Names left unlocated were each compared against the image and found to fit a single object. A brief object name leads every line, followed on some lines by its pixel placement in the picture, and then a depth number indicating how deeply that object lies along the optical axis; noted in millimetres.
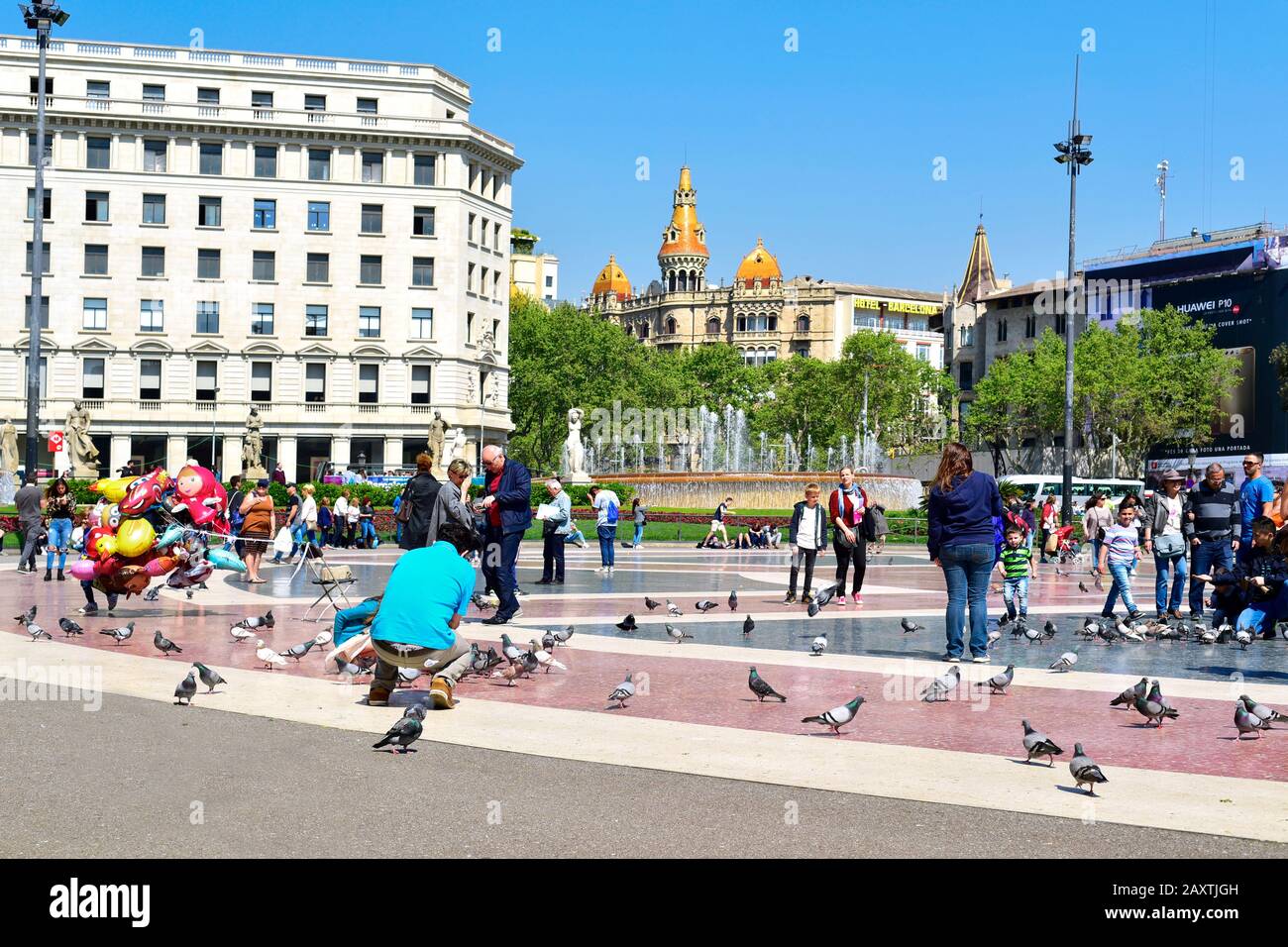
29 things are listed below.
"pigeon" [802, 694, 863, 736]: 8836
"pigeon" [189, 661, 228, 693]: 10211
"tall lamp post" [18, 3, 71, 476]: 33531
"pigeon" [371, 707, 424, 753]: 8039
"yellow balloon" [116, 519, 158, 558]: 15352
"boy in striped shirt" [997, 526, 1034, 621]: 16047
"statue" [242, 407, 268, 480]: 44688
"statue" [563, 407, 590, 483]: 49188
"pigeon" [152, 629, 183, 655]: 12398
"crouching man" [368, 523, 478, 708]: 9828
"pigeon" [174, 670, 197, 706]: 9766
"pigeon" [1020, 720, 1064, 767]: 7898
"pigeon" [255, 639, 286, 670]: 11711
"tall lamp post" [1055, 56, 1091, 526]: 40406
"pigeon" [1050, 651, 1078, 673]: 11875
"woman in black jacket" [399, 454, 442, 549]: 14039
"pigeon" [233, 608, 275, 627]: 13805
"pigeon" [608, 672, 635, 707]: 9797
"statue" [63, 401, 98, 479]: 42031
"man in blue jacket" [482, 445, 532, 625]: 15289
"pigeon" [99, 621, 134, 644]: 13133
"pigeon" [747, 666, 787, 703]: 10078
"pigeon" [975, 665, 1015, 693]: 10648
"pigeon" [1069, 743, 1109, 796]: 7168
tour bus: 64812
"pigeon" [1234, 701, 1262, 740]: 8703
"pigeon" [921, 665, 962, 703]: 10289
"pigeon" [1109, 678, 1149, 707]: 9323
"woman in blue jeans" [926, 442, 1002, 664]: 12531
